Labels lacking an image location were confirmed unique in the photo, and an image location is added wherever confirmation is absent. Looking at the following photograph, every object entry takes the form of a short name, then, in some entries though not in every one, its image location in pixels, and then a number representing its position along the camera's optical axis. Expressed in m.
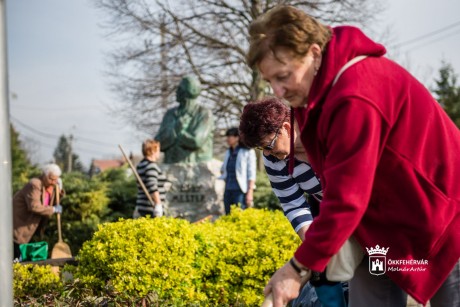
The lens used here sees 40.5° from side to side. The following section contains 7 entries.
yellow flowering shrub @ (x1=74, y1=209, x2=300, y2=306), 4.05
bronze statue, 10.79
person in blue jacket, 8.70
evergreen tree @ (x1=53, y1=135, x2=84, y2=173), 51.81
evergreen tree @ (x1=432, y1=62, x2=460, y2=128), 22.50
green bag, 7.07
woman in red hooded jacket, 1.78
